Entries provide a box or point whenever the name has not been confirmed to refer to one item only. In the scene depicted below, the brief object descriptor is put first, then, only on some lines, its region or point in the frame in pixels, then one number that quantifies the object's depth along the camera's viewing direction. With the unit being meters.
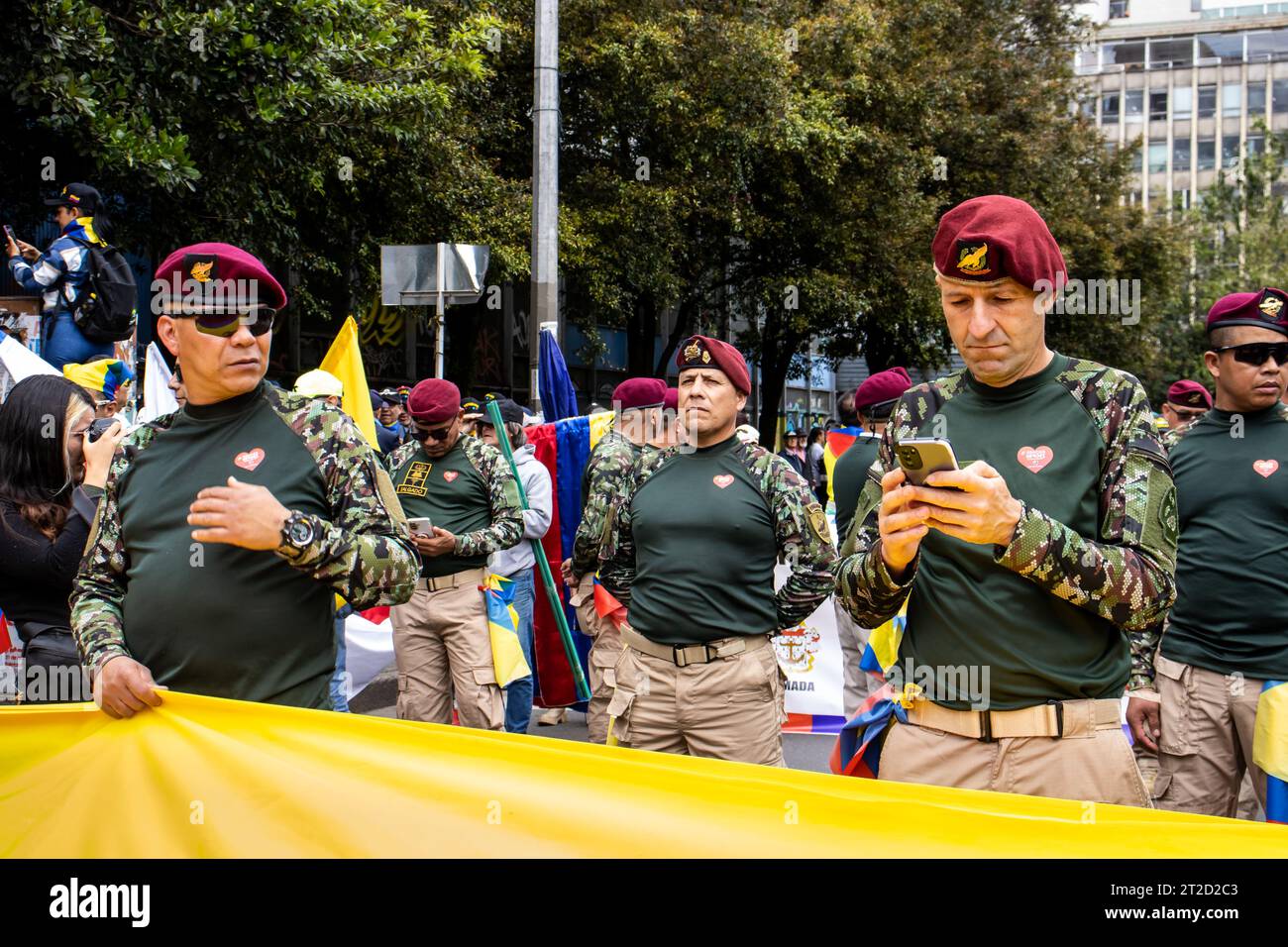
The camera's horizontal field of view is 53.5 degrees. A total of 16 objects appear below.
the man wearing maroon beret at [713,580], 4.90
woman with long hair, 4.28
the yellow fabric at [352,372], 8.15
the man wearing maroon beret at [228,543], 3.18
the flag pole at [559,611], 8.73
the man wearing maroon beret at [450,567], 7.18
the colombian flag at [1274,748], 4.29
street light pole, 12.49
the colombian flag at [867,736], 3.20
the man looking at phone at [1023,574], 2.75
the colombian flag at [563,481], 9.05
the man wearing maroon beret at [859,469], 7.90
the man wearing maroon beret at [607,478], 6.80
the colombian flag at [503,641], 7.23
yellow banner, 2.49
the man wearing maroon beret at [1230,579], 4.65
